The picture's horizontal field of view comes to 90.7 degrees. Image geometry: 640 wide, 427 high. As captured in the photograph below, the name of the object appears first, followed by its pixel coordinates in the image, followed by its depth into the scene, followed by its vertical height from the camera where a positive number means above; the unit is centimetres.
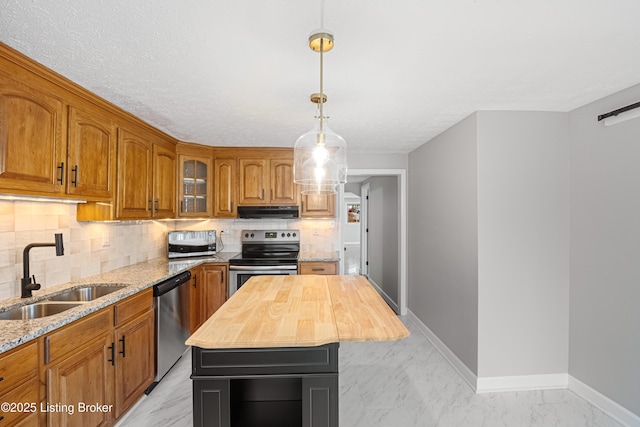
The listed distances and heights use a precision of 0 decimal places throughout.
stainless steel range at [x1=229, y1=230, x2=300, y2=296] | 363 -51
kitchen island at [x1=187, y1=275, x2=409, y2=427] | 138 -65
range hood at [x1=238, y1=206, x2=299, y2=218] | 398 +5
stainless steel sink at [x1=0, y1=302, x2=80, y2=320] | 177 -56
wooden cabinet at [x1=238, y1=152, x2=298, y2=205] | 403 +45
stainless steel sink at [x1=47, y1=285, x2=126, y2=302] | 217 -56
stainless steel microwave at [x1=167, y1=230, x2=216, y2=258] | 363 -33
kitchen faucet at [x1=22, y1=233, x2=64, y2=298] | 189 -36
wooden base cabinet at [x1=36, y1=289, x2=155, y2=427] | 160 -90
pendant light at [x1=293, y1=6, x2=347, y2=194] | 173 +33
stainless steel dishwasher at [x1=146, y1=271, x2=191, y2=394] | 262 -94
